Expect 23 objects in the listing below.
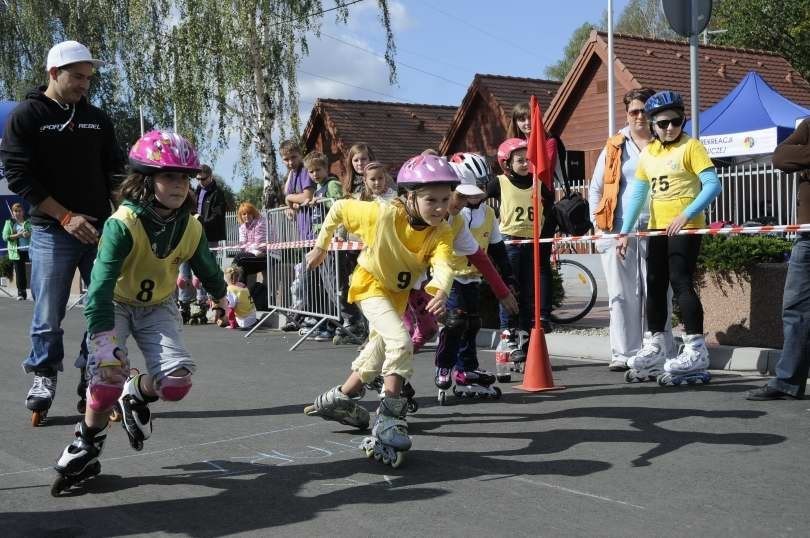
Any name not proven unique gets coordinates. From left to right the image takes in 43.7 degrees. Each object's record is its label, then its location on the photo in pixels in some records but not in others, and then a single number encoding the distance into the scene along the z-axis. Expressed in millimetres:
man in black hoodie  6160
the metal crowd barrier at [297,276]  10977
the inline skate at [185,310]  14234
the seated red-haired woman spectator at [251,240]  13016
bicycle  11633
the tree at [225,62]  27281
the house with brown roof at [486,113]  34928
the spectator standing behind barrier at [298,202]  11445
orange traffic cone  7453
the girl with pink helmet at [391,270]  5191
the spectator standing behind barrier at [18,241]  20859
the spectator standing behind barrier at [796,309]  6484
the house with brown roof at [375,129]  39844
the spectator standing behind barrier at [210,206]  13133
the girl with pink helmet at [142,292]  4613
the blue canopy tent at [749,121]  18641
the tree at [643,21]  69169
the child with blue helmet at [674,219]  7328
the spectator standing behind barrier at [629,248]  8047
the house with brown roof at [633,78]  27875
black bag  9219
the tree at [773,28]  37125
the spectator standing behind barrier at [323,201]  10938
